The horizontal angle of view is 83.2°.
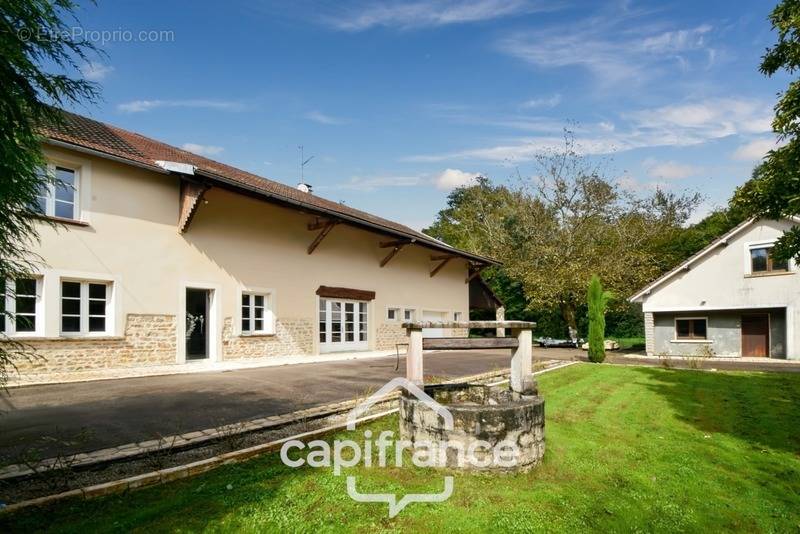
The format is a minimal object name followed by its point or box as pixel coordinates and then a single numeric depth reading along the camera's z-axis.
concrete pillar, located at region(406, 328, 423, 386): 5.16
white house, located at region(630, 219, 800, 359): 18.28
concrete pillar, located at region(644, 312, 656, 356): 21.23
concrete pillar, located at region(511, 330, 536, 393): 5.45
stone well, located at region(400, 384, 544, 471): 4.52
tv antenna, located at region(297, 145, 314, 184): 21.05
